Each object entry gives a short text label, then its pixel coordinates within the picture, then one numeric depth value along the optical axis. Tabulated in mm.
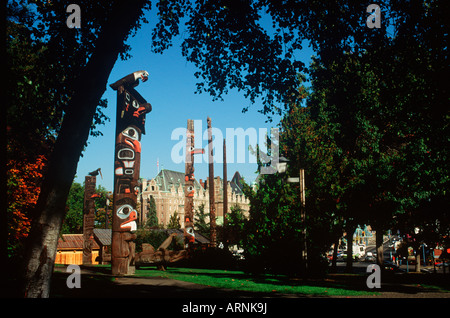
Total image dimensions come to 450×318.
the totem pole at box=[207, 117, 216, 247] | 34394
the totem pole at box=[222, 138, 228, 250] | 44000
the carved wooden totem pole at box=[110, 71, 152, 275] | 18266
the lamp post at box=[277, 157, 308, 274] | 17078
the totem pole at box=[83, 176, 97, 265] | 28078
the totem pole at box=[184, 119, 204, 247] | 30953
